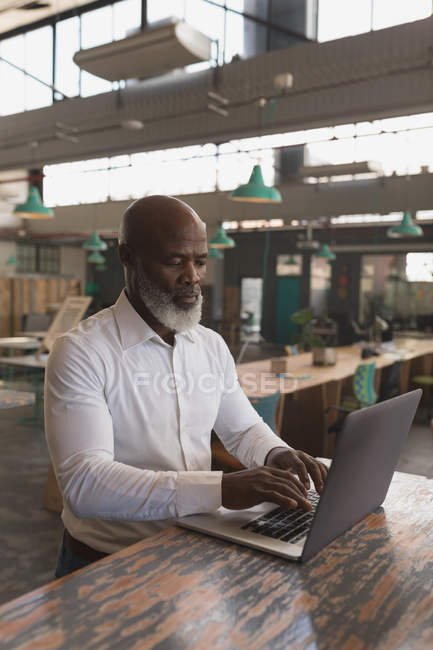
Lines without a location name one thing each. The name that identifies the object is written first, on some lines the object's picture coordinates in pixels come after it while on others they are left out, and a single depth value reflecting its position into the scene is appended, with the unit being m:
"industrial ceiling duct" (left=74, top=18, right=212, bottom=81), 5.11
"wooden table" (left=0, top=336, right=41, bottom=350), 8.28
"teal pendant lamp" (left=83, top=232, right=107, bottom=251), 11.45
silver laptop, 1.07
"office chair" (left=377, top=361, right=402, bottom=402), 5.97
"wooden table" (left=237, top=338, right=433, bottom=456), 4.94
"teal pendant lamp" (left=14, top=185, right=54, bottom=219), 7.18
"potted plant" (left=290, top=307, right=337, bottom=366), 5.97
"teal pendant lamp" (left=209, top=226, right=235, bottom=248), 9.99
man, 1.26
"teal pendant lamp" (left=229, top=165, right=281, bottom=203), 5.41
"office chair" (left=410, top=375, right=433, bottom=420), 7.48
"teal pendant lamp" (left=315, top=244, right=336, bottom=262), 12.88
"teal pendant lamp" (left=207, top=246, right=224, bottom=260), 12.11
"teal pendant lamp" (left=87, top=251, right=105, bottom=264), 13.99
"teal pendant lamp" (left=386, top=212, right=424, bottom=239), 8.05
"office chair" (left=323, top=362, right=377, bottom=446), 5.41
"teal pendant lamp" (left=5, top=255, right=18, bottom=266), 15.37
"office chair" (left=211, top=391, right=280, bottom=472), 3.58
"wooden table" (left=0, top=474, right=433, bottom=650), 0.85
